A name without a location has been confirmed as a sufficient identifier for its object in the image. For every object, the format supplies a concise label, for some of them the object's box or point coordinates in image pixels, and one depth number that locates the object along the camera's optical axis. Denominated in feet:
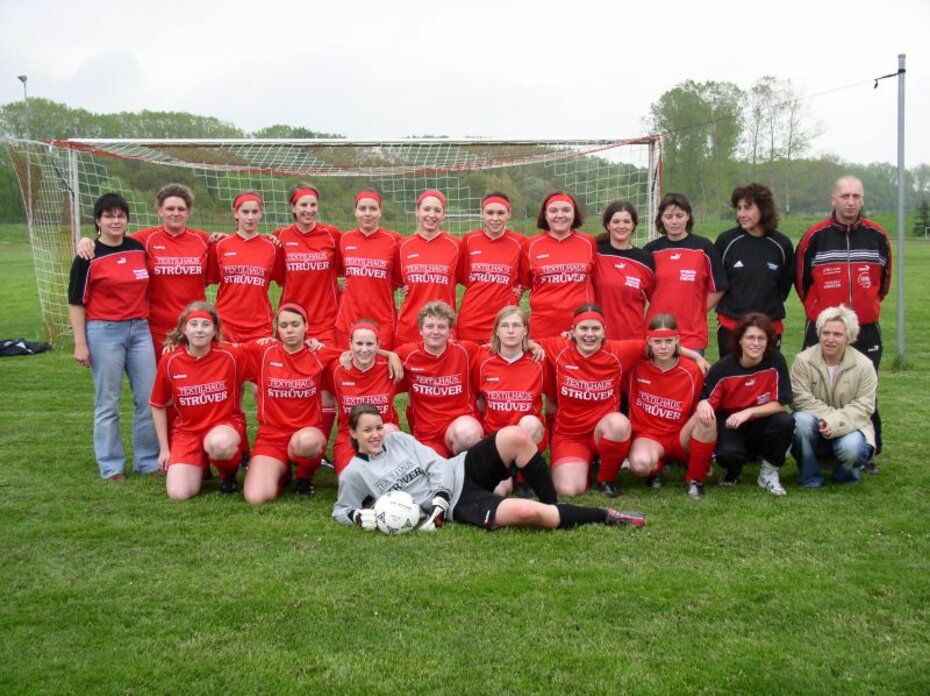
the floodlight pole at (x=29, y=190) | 33.50
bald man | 17.29
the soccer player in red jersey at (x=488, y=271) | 17.79
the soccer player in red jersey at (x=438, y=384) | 16.01
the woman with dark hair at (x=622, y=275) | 17.49
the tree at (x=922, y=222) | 136.15
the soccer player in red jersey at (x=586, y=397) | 15.72
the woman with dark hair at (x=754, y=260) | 17.43
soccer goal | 29.60
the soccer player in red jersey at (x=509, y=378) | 15.83
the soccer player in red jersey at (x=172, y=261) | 17.81
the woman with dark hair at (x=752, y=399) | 15.49
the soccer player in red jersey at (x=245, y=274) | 18.08
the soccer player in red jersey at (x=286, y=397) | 15.84
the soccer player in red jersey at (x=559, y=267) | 17.48
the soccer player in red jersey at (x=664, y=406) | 15.81
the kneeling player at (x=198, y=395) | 16.02
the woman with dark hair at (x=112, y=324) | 16.89
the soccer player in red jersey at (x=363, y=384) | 15.62
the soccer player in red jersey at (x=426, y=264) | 17.70
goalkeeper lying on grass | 13.60
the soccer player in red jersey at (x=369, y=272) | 18.08
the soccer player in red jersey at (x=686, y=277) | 17.39
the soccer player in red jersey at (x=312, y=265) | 18.33
